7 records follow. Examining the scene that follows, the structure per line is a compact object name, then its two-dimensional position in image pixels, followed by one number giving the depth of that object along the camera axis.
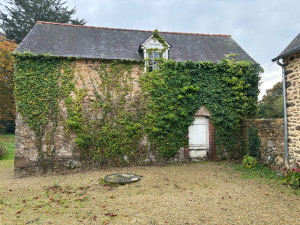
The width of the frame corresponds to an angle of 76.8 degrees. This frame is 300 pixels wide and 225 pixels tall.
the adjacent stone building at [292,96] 6.31
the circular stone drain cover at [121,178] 6.15
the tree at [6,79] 15.15
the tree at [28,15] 20.16
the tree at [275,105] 18.17
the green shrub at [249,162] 7.78
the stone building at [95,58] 7.85
